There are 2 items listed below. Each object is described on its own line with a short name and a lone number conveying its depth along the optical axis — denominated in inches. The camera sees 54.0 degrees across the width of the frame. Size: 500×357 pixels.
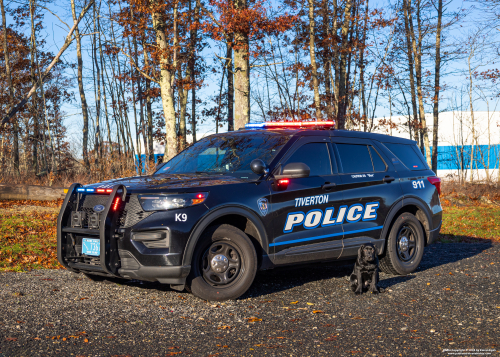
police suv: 188.1
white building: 1311.5
